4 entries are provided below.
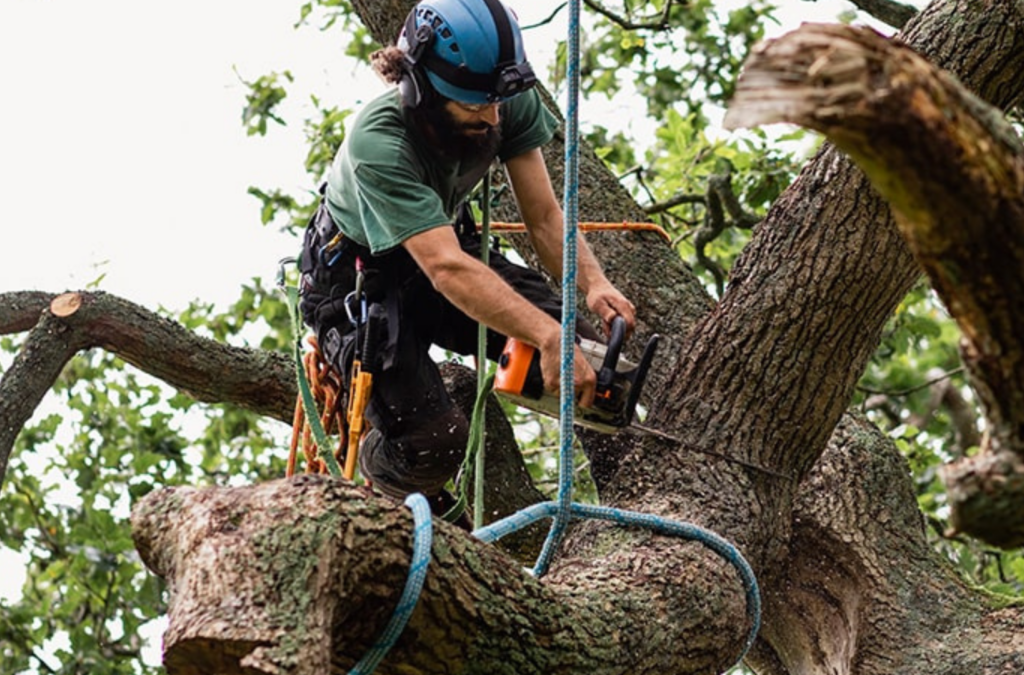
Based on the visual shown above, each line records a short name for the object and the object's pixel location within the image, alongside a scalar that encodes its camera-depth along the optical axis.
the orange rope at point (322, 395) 8.41
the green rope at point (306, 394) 7.75
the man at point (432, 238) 7.24
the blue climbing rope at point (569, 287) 6.31
